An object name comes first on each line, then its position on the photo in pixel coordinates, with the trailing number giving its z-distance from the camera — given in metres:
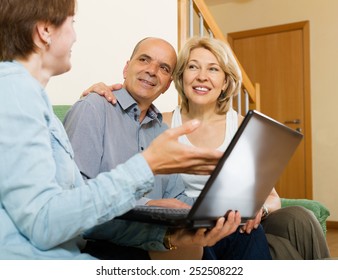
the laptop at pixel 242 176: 0.81
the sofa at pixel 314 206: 1.94
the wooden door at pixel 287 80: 5.02
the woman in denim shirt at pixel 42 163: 0.73
